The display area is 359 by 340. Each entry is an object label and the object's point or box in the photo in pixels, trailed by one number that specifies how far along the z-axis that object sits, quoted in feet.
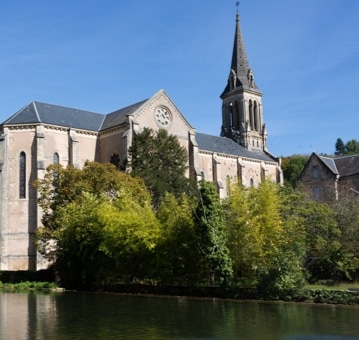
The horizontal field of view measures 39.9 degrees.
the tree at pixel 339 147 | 459.24
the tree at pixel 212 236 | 90.74
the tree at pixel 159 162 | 142.82
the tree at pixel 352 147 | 431.02
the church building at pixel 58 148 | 158.92
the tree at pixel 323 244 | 99.40
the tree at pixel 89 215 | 109.50
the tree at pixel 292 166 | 307.52
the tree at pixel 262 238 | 84.53
